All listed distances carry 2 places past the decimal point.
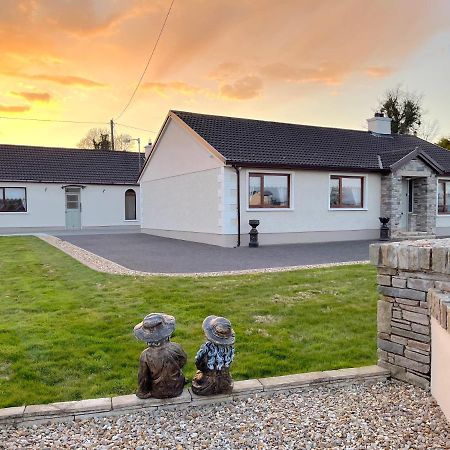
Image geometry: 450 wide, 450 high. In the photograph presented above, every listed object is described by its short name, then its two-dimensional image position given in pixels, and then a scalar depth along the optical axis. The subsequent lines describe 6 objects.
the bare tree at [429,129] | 43.19
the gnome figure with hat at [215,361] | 3.35
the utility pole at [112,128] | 40.44
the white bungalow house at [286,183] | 15.62
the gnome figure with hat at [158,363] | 3.29
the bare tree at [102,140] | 48.41
